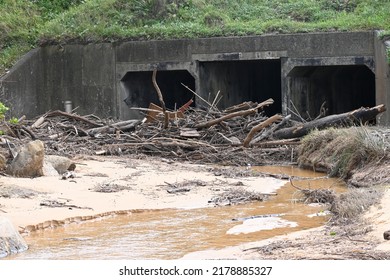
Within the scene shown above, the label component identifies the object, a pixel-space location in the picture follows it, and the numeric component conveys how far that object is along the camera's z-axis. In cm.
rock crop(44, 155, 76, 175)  1602
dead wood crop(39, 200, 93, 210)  1281
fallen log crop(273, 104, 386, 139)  1934
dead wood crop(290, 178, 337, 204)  1359
